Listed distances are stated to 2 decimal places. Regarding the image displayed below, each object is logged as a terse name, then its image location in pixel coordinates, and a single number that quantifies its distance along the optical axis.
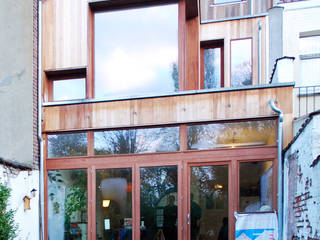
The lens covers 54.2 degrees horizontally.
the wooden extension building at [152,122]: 5.64
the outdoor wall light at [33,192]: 5.95
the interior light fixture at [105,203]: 6.13
